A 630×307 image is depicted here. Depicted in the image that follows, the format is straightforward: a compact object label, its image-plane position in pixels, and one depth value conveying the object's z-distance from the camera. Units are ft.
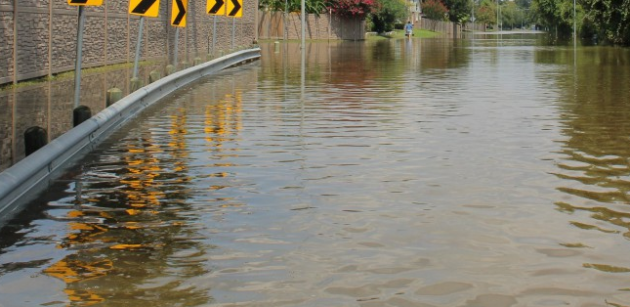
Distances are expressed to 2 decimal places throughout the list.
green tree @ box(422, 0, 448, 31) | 542.16
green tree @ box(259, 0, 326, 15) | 306.92
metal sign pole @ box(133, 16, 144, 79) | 67.21
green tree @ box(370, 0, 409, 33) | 382.24
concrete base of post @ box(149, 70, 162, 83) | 70.97
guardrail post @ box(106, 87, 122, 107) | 54.65
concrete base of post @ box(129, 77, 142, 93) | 65.05
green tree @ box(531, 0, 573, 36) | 316.48
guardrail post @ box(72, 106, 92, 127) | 45.88
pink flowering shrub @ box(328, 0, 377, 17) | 328.70
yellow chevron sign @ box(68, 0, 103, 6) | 49.21
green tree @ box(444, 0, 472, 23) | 586.04
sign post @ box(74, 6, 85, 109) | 49.01
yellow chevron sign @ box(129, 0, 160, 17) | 64.44
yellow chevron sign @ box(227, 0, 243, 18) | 115.58
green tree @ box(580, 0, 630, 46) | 194.10
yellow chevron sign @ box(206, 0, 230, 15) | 104.37
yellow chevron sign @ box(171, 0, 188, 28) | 81.92
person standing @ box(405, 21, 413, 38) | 338.54
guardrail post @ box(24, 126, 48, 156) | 36.32
